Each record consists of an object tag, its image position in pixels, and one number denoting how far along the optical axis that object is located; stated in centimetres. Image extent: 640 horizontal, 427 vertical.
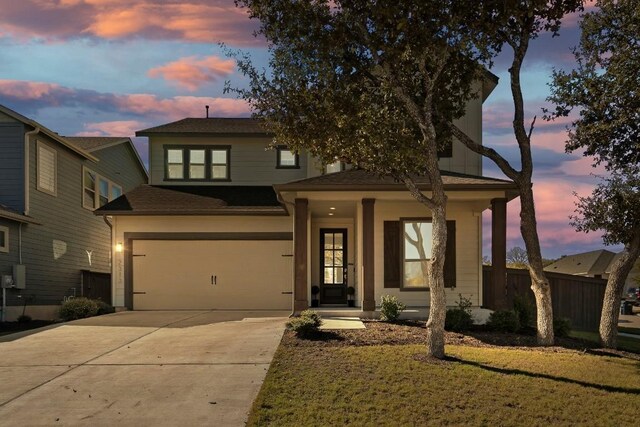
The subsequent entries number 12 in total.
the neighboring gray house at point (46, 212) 1875
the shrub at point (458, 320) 1344
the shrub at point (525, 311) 1435
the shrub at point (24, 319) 1773
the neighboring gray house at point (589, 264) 4337
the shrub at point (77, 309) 1650
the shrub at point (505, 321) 1372
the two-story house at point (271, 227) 1507
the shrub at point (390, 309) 1409
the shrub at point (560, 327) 1387
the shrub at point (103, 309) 1755
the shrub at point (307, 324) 1177
